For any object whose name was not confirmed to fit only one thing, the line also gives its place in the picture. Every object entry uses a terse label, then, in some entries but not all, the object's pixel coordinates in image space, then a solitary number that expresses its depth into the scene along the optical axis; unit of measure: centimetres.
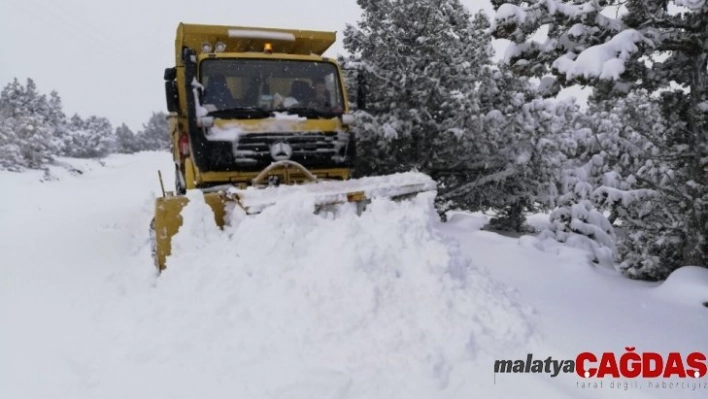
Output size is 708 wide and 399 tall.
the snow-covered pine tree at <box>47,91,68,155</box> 4494
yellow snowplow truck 607
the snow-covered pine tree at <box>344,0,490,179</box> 969
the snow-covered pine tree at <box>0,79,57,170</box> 2778
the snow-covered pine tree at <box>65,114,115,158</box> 4961
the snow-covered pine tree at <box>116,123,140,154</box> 7000
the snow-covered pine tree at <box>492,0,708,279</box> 445
